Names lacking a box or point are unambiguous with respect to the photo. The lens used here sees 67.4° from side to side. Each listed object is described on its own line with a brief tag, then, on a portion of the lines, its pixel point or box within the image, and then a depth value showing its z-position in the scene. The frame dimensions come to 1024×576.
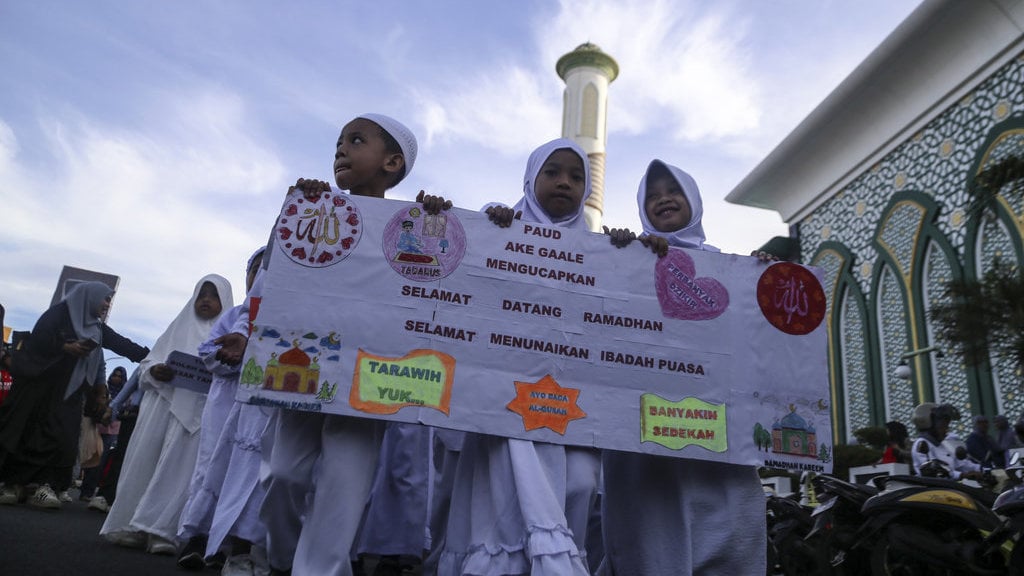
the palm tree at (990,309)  5.30
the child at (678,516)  2.43
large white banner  2.23
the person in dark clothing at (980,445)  6.62
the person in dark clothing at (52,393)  4.71
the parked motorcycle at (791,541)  4.23
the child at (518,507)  1.97
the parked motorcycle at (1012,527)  2.83
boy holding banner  2.12
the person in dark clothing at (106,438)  6.98
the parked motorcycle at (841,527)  3.70
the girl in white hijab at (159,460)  3.58
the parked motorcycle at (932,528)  3.08
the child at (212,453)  3.07
